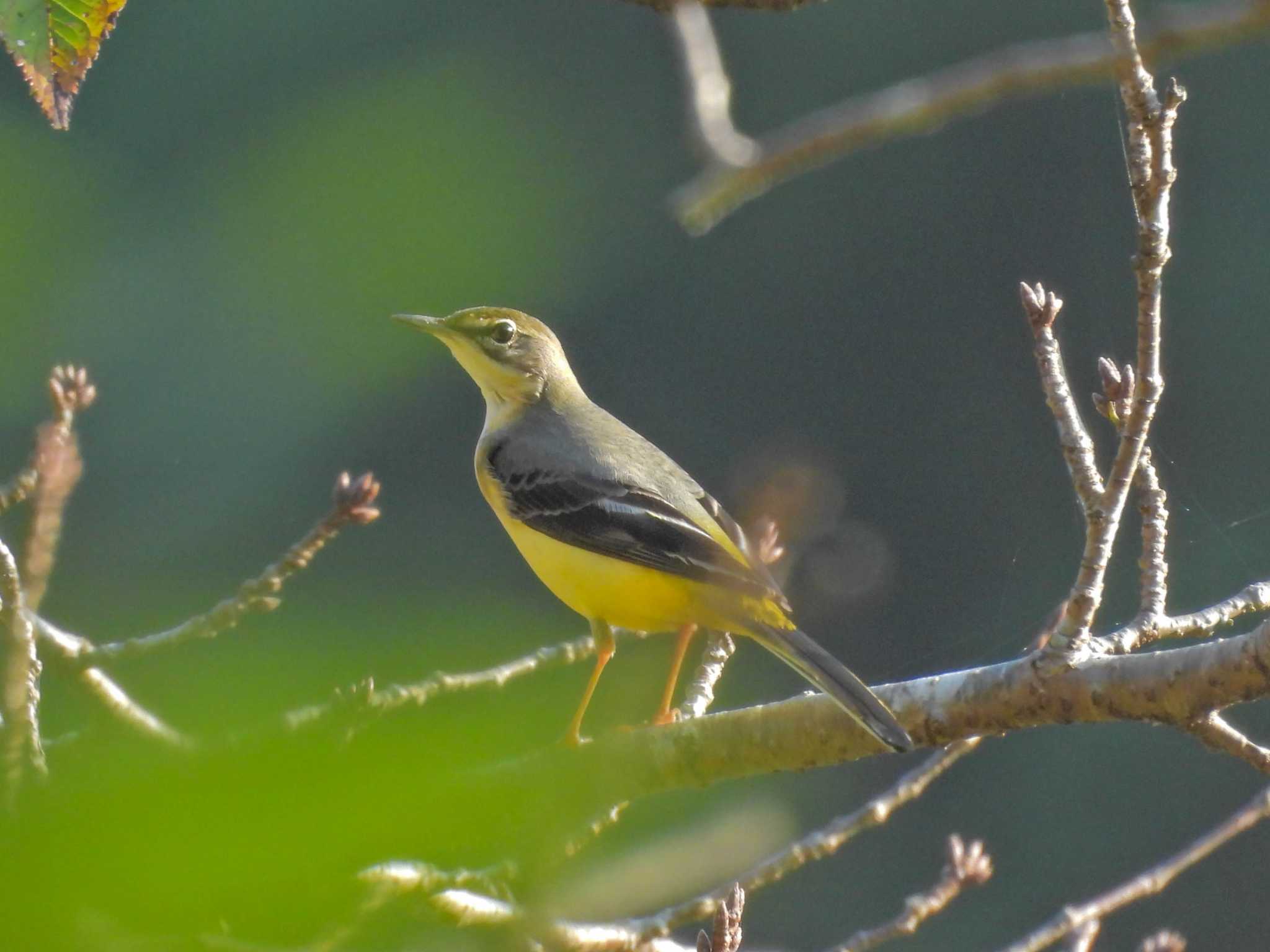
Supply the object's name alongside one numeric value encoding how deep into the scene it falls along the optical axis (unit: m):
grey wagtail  8.10
